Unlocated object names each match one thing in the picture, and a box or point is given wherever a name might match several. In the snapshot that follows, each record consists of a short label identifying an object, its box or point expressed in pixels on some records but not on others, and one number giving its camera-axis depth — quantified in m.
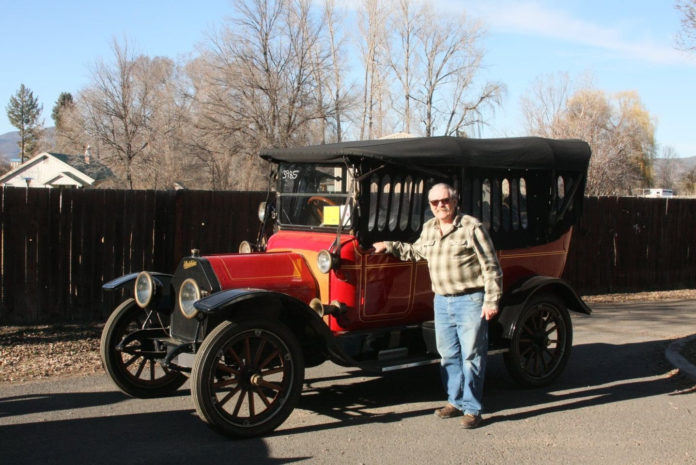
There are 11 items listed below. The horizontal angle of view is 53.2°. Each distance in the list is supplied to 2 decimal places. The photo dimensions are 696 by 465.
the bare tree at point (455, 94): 37.38
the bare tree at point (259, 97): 30.45
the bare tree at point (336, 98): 32.66
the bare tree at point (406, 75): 37.22
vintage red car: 5.29
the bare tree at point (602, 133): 35.72
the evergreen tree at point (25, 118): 82.94
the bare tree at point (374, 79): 36.59
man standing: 5.52
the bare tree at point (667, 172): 76.62
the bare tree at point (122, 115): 41.31
